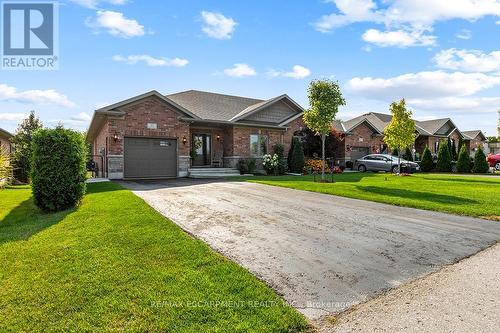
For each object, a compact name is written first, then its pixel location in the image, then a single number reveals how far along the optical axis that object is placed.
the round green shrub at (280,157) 22.33
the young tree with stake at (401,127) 21.48
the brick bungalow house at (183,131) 17.73
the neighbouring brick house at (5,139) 23.55
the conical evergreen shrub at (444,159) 27.69
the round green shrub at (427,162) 28.22
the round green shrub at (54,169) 8.52
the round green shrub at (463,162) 26.77
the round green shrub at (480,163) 25.98
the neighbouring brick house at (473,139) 42.58
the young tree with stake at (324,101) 15.79
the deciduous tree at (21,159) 18.42
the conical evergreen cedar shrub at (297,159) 23.22
